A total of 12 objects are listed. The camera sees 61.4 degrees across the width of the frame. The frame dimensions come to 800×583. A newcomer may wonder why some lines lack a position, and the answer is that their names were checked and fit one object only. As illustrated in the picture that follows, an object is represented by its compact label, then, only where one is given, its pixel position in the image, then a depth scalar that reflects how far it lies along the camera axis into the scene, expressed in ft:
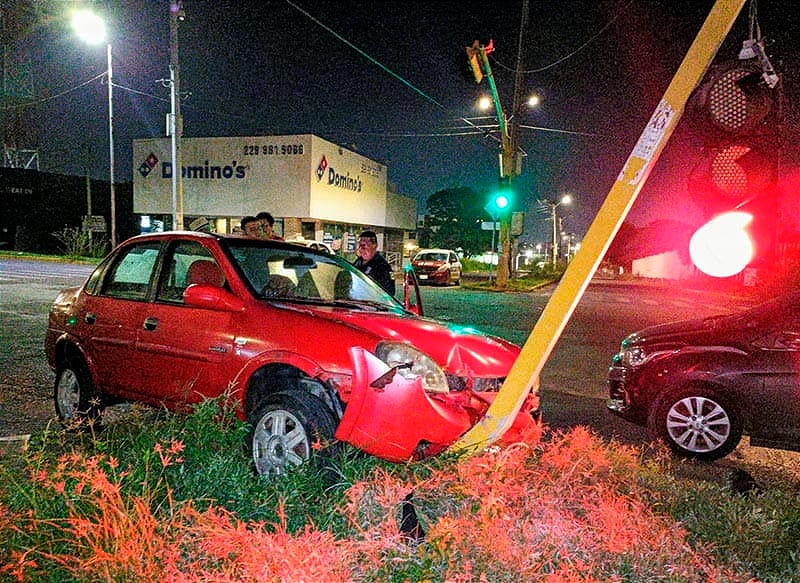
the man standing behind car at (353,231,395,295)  25.05
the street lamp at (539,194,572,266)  218.79
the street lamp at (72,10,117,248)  45.51
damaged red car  12.45
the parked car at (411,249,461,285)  102.22
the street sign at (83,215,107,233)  127.40
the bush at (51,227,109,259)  125.49
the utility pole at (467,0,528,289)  78.53
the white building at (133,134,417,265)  111.55
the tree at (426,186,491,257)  271.08
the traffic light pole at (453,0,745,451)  10.93
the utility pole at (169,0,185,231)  46.57
